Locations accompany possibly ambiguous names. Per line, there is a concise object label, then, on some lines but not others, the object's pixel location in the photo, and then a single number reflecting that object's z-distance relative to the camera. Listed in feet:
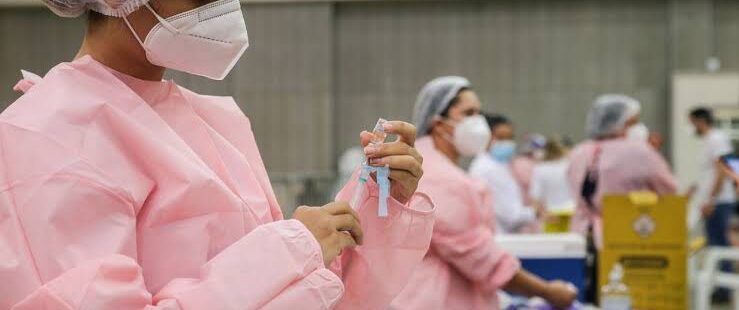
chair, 19.88
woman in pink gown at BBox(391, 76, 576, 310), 10.03
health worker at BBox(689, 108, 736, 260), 26.66
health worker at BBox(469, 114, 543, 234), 22.26
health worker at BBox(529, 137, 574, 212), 27.73
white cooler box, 14.94
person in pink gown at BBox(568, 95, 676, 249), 19.06
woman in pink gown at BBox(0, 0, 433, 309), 3.74
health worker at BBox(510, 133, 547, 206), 31.19
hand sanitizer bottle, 13.87
